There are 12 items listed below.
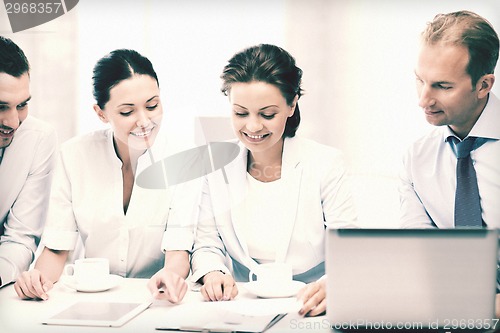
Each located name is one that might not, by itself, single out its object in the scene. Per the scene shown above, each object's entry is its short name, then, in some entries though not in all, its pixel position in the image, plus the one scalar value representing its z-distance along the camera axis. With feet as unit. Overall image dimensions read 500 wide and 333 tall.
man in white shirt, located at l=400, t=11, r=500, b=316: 10.83
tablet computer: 9.21
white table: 9.18
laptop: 8.83
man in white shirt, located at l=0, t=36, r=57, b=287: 11.35
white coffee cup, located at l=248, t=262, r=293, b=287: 9.84
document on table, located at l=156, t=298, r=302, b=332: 9.10
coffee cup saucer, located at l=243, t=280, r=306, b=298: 9.84
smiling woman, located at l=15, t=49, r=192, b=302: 11.03
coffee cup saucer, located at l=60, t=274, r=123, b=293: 10.00
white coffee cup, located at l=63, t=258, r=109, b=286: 9.97
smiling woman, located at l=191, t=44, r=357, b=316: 10.87
